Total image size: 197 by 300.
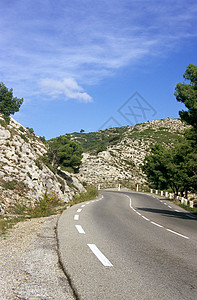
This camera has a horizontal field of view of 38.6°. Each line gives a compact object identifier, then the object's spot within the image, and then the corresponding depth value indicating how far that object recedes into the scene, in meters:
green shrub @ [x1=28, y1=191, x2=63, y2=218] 14.07
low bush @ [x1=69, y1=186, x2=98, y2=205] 25.75
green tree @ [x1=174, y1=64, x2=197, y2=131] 18.34
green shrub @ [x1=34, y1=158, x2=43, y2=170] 26.21
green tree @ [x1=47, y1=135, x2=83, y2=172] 37.88
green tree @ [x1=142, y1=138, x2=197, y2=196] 31.88
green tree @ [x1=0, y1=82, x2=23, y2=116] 49.41
